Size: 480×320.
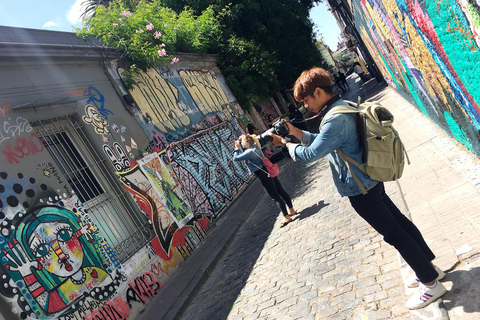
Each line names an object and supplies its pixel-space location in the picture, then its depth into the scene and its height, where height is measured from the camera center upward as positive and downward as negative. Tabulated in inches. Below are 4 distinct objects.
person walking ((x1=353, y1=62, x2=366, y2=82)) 1179.9 -32.4
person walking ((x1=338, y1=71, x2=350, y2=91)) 1190.5 -24.5
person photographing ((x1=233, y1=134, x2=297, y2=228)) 256.1 -30.3
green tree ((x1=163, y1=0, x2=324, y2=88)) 756.0 +164.6
